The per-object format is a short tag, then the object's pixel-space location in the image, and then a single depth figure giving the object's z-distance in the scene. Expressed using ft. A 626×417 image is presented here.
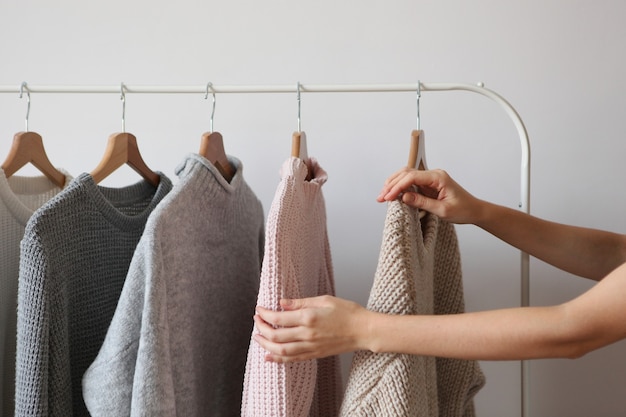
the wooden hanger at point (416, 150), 3.37
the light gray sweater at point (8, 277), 3.36
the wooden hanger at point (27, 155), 3.52
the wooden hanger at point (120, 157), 3.32
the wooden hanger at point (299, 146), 3.43
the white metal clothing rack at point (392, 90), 3.54
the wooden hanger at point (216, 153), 3.36
